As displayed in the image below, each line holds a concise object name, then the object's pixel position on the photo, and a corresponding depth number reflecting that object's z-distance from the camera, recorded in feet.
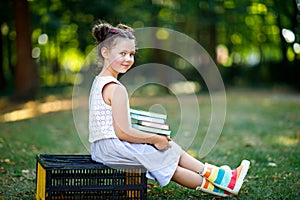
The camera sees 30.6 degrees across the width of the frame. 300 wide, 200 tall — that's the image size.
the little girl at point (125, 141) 12.05
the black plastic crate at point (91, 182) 11.50
